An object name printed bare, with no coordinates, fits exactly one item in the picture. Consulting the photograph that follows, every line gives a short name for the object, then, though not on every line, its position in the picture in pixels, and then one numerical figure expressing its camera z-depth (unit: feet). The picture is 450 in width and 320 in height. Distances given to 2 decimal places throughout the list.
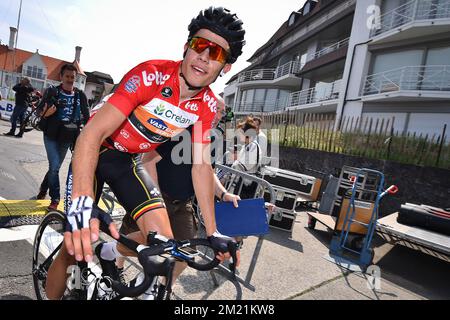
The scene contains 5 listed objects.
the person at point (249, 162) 19.33
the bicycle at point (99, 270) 4.56
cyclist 6.54
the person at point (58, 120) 16.06
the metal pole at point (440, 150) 26.72
